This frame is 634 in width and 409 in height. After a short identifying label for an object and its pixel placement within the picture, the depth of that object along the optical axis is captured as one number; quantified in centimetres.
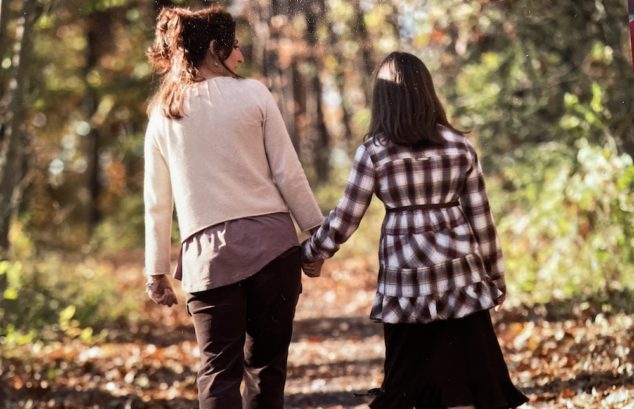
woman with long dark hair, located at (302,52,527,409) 842
